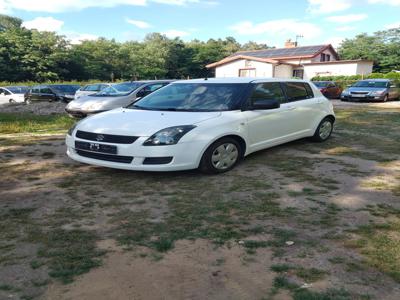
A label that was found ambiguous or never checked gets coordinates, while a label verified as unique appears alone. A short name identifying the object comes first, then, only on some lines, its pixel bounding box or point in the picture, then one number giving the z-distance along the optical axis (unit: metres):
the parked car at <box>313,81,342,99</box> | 23.94
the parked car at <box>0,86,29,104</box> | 24.12
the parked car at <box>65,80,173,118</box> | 12.23
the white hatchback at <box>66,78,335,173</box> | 5.10
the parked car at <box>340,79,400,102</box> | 20.56
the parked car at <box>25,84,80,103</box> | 21.30
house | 42.65
